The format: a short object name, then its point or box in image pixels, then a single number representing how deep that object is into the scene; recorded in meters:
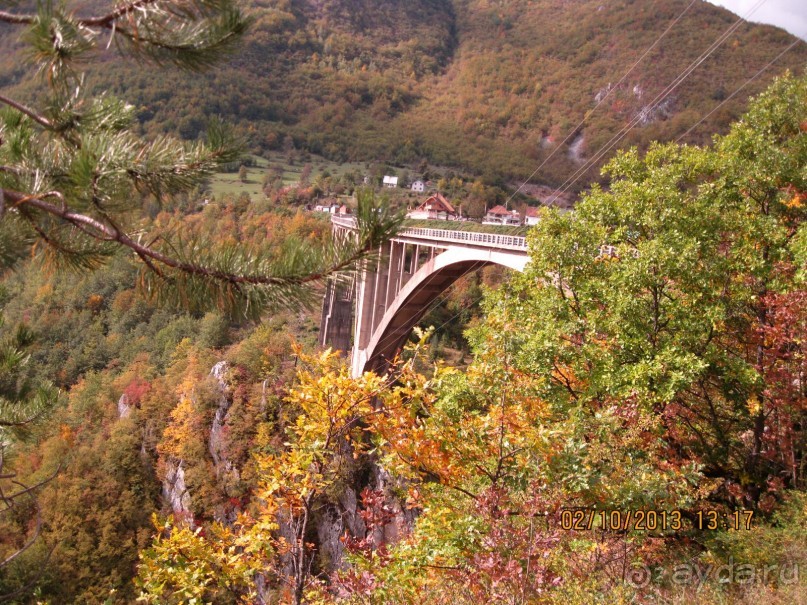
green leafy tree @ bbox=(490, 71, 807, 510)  5.48
